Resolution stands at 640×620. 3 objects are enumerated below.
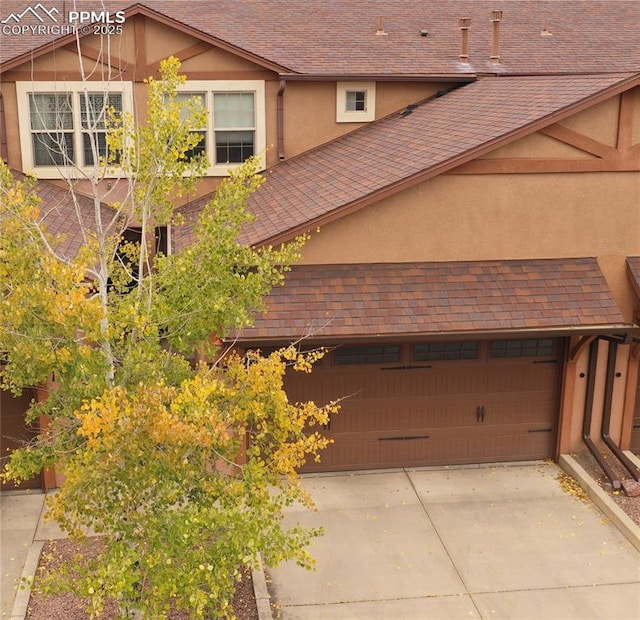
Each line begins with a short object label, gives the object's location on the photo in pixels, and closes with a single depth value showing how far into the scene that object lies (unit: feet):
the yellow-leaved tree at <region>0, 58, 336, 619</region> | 18.58
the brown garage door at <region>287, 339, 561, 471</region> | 36.88
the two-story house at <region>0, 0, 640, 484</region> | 34.12
